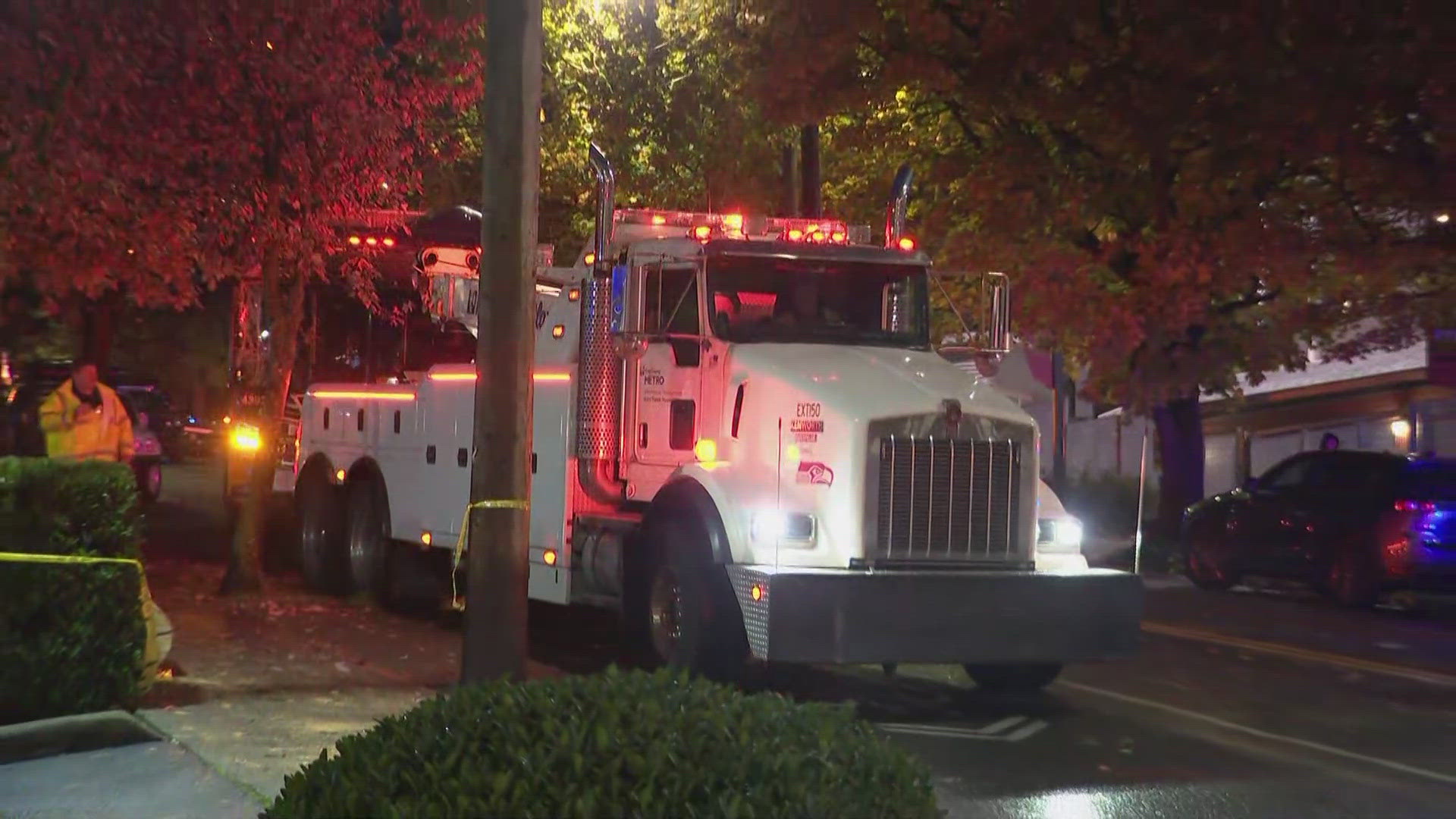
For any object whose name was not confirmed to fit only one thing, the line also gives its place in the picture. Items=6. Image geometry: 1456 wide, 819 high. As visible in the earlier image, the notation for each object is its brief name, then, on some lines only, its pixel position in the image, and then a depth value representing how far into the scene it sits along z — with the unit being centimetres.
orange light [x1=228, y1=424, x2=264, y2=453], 1385
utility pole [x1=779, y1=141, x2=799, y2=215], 2056
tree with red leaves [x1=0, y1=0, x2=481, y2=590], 1091
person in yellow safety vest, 1267
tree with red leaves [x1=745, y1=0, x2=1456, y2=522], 1482
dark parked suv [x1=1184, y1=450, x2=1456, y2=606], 1575
